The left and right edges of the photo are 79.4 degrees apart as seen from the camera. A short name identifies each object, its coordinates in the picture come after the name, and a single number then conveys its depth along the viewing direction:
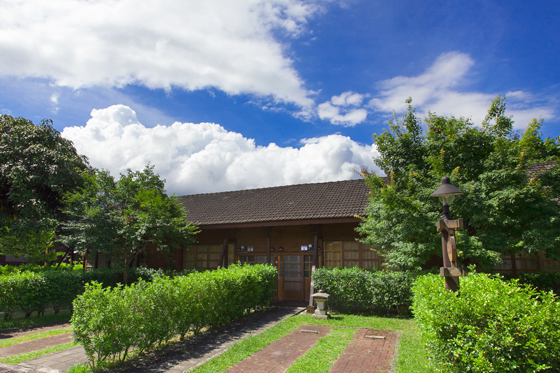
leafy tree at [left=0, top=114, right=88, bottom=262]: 12.95
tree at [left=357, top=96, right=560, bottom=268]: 8.43
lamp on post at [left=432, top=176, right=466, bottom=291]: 5.40
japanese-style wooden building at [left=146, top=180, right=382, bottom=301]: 13.03
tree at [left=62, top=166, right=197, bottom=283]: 12.35
